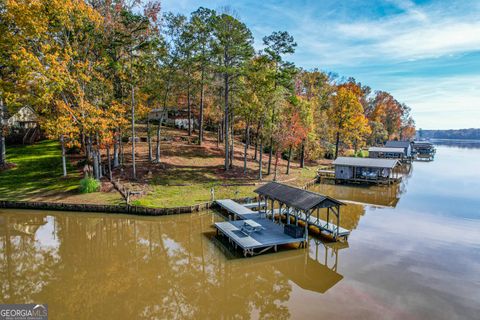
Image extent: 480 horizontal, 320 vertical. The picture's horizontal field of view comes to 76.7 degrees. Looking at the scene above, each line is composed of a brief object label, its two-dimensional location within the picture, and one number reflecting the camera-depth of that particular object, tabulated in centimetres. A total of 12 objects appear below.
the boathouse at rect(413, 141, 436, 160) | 7750
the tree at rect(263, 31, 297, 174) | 3127
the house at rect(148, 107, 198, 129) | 5512
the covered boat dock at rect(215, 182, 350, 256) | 1789
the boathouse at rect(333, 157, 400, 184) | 3872
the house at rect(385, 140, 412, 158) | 6681
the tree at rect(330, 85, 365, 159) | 5184
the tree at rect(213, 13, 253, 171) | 3075
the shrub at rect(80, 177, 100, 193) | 2659
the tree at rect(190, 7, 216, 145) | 3198
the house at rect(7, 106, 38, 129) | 4597
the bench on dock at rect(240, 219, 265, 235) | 1909
